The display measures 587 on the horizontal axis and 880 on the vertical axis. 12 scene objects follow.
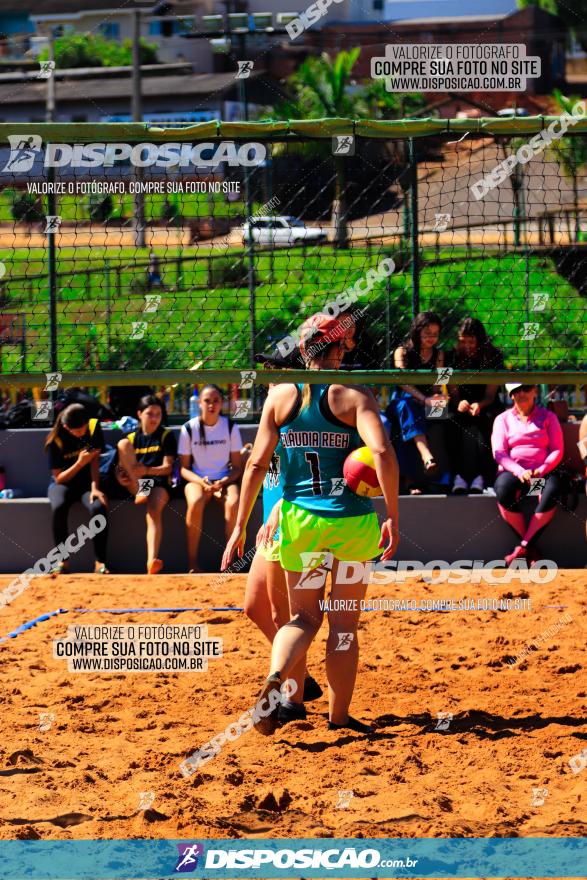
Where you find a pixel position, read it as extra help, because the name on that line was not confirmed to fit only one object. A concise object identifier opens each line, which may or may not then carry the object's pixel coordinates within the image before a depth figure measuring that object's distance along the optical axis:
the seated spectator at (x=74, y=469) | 19.02
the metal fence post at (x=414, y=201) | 15.80
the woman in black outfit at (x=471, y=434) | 19.34
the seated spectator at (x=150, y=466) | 18.92
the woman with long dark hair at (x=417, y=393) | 17.80
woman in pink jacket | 18.39
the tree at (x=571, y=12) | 87.94
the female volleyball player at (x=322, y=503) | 10.93
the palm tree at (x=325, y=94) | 76.50
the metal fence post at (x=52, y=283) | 13.45
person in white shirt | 18.84
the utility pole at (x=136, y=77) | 62.22
